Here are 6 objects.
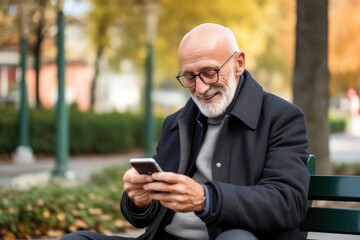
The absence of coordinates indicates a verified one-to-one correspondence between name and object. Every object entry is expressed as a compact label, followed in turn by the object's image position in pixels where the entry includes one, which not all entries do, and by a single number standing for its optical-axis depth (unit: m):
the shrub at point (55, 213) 7.29
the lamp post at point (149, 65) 17.41
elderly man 3.11
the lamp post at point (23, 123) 20.70
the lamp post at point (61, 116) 14.04
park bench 3.58
